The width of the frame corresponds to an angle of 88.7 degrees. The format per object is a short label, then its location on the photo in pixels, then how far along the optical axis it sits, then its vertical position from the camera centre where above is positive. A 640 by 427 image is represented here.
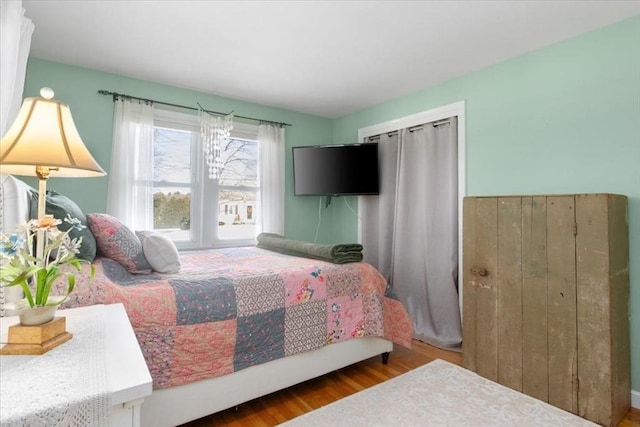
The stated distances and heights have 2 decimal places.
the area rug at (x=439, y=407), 1.83 -1.14
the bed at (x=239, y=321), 1.60 -0.62
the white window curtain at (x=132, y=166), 2.87 +0.46
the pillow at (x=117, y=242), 1.77 -0.14
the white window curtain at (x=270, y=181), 3.73 +0.42
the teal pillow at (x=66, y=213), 1.55 +0.01
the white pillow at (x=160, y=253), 1.91 -0.22
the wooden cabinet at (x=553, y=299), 1.85 -0.51
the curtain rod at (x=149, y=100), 2.87 +1.09
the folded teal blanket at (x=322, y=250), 2.46 -0.26
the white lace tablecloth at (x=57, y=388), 0.69 -0.40
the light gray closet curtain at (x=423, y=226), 3.00 -0.08
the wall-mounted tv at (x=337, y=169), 3.60 +0.55
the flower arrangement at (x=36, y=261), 0.99 -0.14
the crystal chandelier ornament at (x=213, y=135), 3.30 +0.83
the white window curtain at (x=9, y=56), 1.46 +0.74
